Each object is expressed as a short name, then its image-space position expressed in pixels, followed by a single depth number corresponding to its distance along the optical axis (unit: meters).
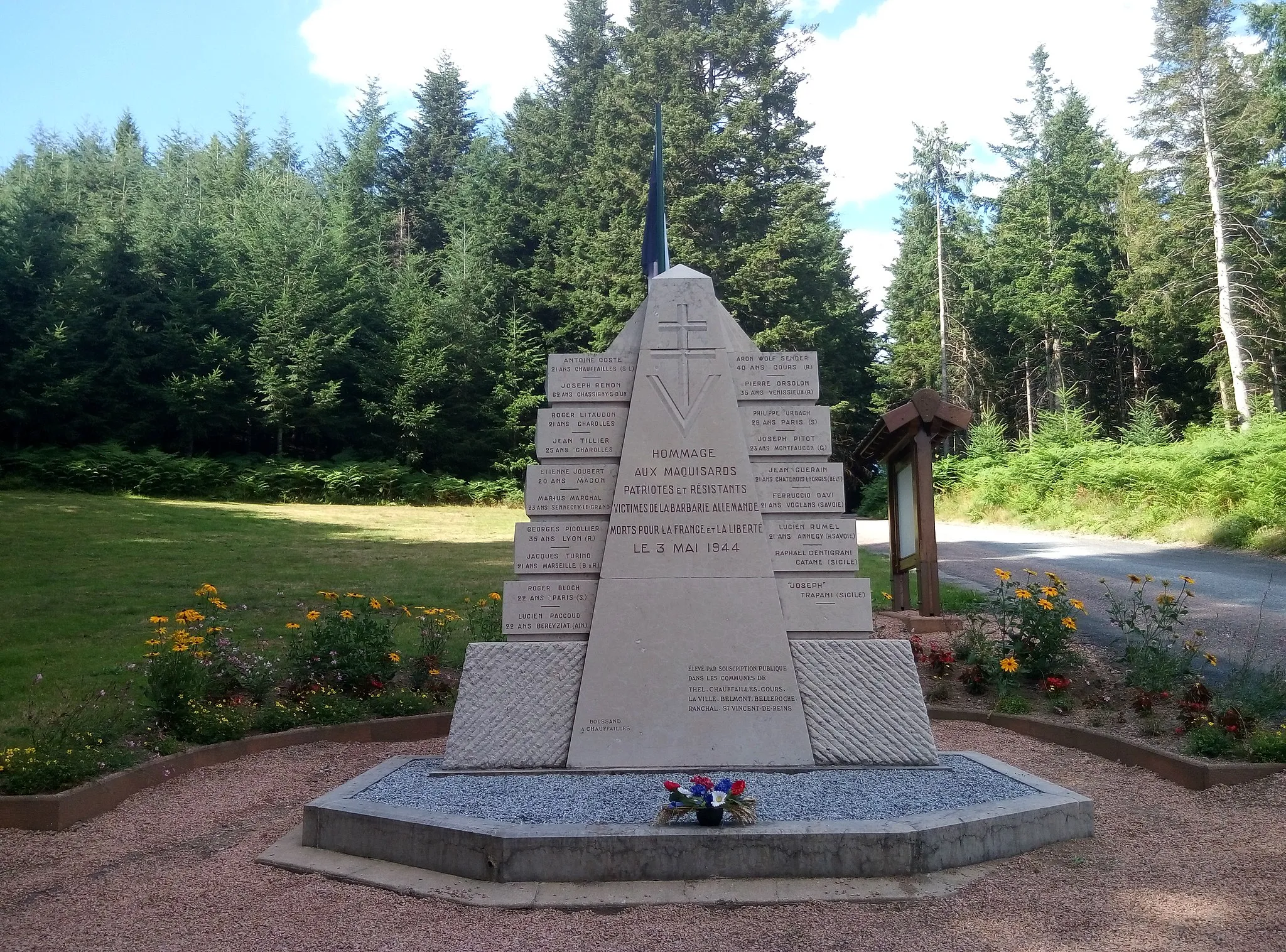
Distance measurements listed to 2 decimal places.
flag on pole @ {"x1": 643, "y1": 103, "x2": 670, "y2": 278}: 8.70
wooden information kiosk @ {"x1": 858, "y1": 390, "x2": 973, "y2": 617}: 10.25
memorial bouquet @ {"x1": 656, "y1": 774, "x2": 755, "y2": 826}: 4.36
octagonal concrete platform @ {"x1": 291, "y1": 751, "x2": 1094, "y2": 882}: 4.22
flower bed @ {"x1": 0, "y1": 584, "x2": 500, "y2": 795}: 5.98
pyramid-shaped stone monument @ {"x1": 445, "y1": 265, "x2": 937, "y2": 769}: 5.84
